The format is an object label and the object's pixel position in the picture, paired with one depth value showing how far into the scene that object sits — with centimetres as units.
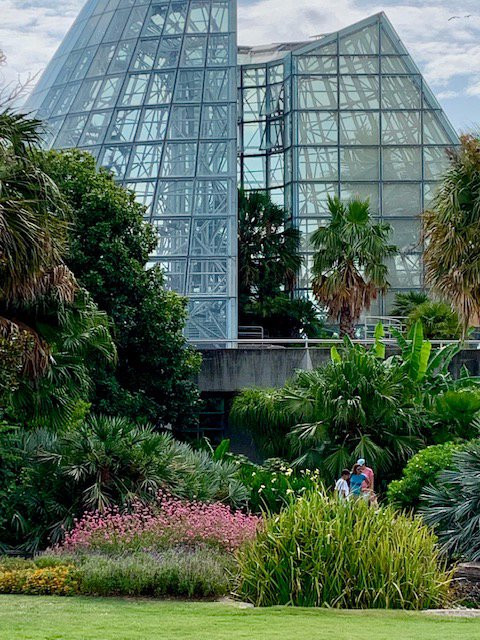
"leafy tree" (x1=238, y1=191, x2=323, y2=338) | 4653
